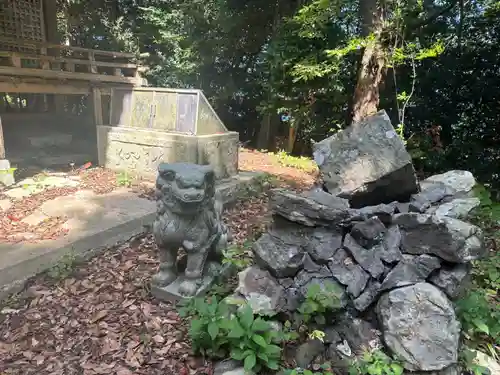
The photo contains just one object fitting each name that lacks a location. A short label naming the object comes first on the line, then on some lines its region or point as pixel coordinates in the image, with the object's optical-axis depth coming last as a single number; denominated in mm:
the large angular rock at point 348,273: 2559
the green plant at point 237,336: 2295
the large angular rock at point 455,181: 3684
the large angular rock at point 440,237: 2486
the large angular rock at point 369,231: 2684
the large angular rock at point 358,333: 2463
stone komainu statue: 2830
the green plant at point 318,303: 2414
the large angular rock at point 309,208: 2792
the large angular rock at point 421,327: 2291
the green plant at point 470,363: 2455
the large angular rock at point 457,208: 3117
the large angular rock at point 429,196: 3059
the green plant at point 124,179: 6148
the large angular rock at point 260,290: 2566
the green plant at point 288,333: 2443
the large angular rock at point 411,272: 2508
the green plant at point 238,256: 3118
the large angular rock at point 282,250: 2721
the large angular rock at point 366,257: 2587
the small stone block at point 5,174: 5895
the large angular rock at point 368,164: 3023
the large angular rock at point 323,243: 2746
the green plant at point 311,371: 2211
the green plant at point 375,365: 2246
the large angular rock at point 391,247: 2625
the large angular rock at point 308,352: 2457
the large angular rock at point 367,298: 2533
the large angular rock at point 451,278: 2525
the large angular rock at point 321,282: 2539
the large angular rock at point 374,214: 2779
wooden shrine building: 6699
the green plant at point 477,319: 2711
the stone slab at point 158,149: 5891
